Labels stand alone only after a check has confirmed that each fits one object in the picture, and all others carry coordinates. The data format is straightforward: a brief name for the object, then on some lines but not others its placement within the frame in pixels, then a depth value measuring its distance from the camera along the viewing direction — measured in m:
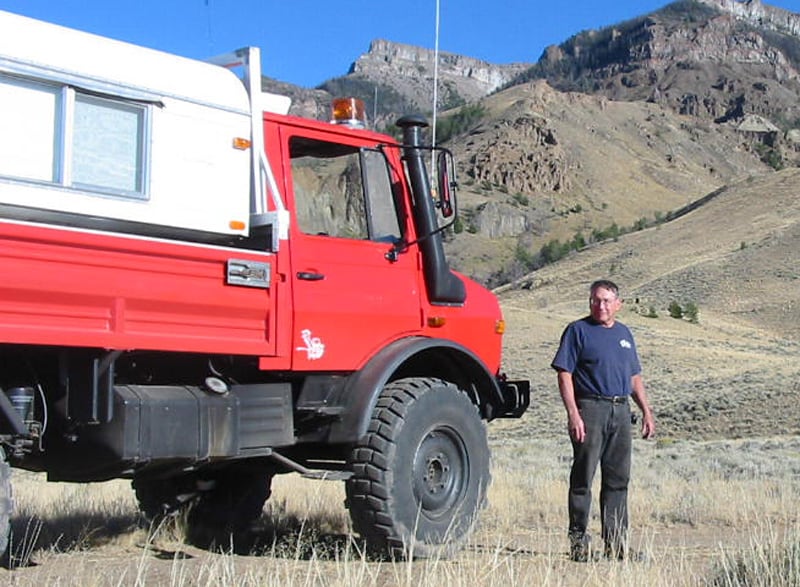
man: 7.75
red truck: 5.87
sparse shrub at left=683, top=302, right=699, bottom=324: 54.03
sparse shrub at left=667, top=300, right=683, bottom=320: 54.41
